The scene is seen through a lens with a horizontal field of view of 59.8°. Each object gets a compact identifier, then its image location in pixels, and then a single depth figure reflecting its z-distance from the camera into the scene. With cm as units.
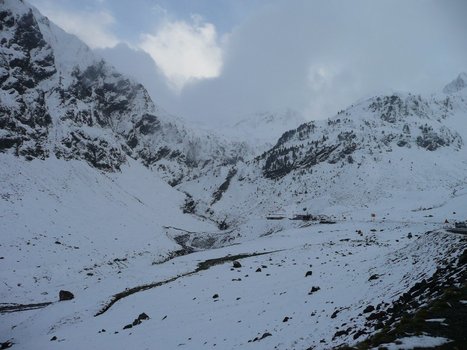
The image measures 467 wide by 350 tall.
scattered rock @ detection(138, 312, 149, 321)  3085
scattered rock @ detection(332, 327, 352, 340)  1681
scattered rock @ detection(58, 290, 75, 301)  4416
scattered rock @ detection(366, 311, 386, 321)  1686
